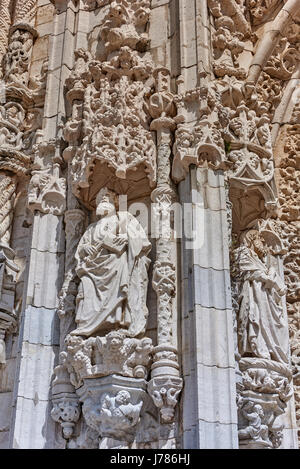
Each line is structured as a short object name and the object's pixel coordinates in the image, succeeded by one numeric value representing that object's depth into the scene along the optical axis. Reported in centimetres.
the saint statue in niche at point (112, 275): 561
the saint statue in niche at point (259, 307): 628
